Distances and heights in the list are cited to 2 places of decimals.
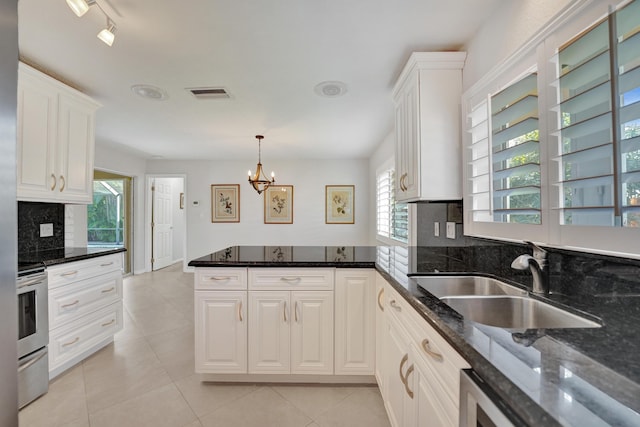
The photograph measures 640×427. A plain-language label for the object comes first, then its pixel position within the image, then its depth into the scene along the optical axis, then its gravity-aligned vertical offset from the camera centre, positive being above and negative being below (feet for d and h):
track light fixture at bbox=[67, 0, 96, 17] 4.28 +3.37
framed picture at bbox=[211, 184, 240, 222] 19.22 +0.98
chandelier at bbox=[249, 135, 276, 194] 13.34 +2.00
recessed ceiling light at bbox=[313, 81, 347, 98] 7.97 +3.90
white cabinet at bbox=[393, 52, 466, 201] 6.03 +2.06
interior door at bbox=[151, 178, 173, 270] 19.39 -0.46
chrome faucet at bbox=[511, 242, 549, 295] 3.59 -0.69
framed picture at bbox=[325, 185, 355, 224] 18.99 +0.88
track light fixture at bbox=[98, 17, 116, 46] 4.98 +3.41
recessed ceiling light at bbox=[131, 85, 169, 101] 8.21 +3.93
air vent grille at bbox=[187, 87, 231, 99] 8.27 +3.91
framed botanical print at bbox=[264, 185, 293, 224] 19.10 +0.90
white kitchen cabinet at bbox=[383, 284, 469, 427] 2.72 -1.96
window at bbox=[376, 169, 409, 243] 11.83 +0.18
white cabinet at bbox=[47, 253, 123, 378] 6.71 -2.53
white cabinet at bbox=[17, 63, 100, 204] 6.66 +2.12
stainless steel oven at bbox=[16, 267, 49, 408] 5.73 -2.58
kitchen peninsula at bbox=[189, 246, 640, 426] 1.70 -1.10
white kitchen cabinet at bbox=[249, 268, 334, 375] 6.28 -2.43
